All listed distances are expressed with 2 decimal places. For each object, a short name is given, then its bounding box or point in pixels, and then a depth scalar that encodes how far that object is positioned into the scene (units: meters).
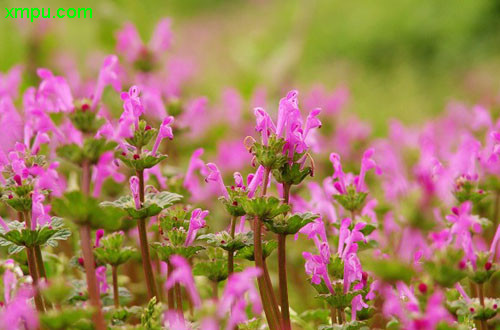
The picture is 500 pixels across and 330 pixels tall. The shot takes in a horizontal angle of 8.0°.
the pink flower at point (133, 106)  1.10
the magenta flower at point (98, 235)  1.13
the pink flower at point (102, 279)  1.13
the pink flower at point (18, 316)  1.06
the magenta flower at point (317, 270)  1.10
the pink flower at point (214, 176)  1.11
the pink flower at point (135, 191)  1.10
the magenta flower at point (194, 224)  1.10
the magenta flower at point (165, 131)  1.10
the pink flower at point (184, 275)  1.06
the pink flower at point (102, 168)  1.08
